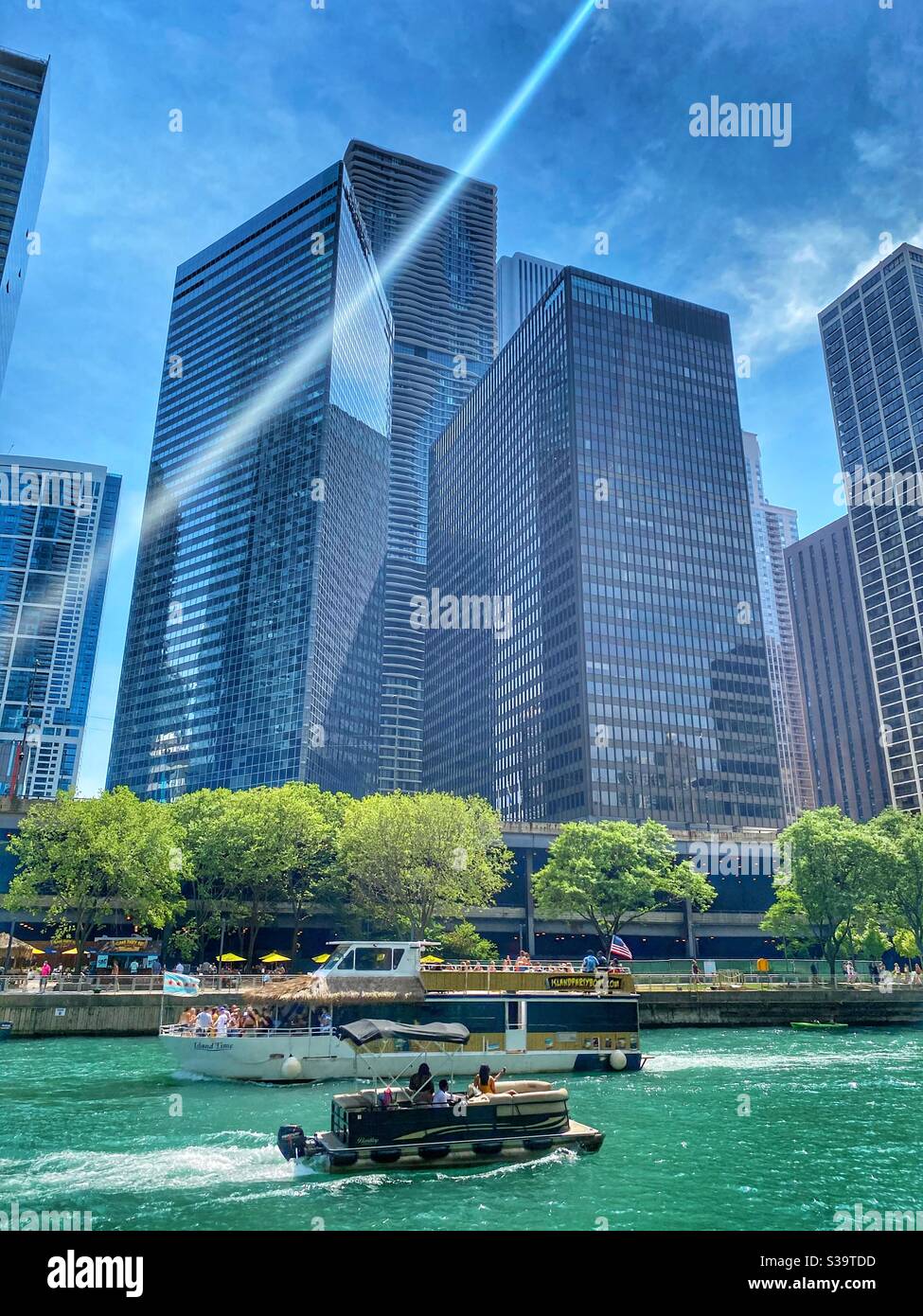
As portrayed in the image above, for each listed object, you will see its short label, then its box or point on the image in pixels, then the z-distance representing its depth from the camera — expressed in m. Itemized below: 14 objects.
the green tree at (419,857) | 74.56
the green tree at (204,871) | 82.00
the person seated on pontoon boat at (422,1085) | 27.23
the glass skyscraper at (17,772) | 77.70
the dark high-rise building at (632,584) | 161.75
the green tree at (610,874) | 82.19
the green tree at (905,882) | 80.44
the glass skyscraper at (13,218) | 179.00
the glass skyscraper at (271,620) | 173.50
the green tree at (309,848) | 83.23
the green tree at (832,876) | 79.00
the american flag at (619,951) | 53.44
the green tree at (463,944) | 82.62
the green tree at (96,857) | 65.88
